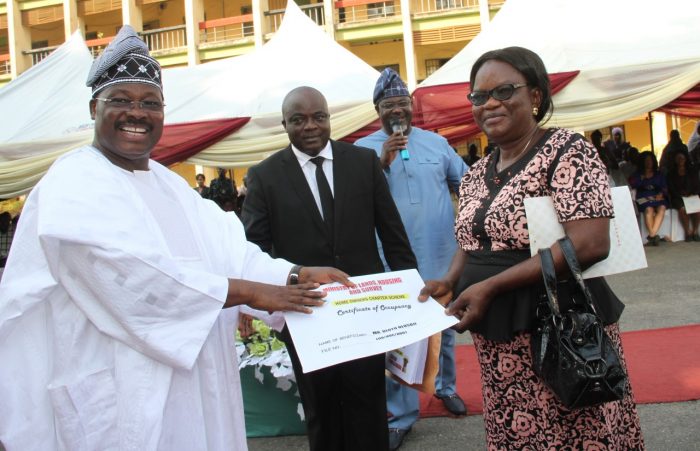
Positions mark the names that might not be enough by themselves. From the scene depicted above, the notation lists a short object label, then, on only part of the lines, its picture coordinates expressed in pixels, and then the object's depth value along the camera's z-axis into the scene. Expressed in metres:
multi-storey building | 22.92
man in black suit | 2.72
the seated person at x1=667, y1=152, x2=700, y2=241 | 10.19
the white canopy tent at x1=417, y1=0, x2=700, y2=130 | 7.14
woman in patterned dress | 1.82
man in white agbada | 1.64
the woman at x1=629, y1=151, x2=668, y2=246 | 10.23
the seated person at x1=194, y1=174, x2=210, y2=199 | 14.96
